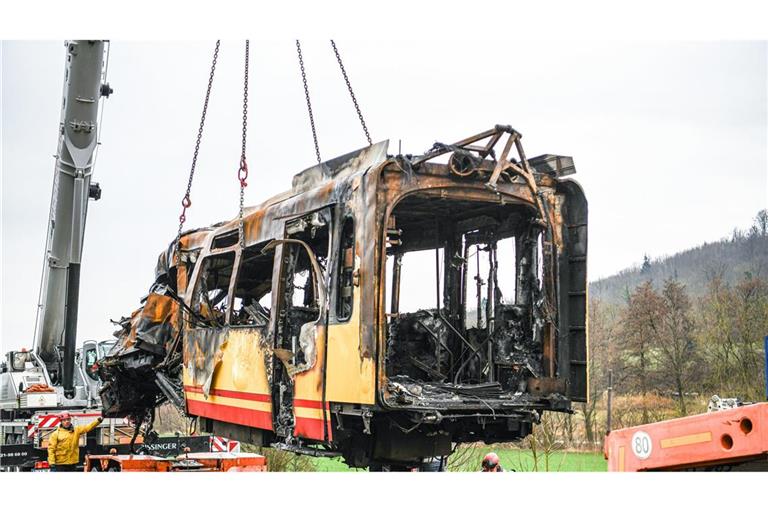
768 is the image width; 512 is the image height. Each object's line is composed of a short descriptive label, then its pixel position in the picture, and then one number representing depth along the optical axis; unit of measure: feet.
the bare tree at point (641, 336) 87.10
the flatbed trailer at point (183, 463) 44.04
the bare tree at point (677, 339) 84.74
